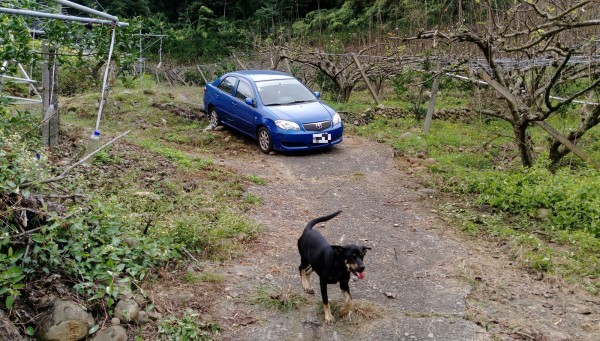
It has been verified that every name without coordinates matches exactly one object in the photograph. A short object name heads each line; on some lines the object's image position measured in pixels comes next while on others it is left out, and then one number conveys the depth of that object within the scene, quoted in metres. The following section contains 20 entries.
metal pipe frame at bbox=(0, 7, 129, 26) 4.99
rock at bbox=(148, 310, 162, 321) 4.96
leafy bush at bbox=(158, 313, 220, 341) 4.82
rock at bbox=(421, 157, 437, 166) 11.11
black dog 4.83
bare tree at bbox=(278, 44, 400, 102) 17.55
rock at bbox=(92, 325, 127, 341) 4.59
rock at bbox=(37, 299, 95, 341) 4.45
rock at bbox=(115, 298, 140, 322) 4.79
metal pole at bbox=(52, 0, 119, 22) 6.24
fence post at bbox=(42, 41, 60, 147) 8.50
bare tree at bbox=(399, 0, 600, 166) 8.22
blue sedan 11.62
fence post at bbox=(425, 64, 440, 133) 13.45
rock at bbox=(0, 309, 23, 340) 4.18
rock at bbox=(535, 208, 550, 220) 7.91
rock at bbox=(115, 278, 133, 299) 4.94
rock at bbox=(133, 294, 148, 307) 5.05
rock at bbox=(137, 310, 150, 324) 4.86
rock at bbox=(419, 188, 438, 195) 9.48
